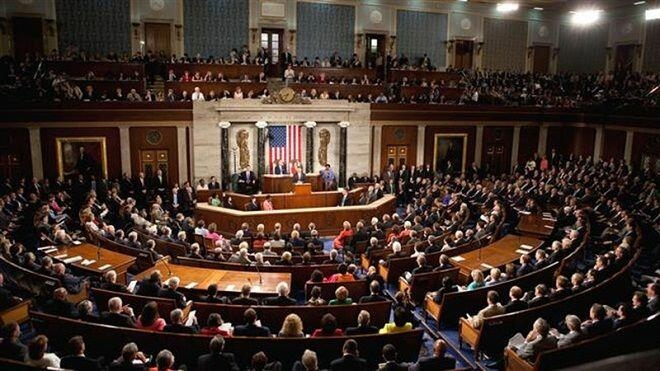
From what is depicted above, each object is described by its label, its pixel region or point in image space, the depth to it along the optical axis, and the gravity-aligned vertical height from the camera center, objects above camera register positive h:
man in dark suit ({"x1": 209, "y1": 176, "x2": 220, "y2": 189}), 17.14 -2.90
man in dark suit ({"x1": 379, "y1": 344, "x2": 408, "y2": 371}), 5.25 -2.72
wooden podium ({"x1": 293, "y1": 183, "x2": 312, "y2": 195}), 16.25 -2.85
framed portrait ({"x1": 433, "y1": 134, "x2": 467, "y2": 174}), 21.81 -2.10
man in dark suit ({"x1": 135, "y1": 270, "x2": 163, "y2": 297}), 7.49 -2.83
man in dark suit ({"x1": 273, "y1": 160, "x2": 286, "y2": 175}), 18.42 -2.50
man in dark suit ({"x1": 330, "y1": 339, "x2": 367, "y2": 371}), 5.26 -2.74
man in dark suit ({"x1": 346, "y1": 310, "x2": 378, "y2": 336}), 6.33 -2.85
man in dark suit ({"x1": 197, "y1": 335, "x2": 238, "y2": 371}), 5.25 -2.74
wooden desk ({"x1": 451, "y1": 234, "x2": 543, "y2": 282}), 9.55 -3.09
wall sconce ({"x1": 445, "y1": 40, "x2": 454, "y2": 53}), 26.25 +3.14
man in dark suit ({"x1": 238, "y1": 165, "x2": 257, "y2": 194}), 17.86 -2.92
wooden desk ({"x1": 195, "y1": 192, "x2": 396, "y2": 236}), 14.66 -3.47
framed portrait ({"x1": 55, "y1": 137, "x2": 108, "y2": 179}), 17.06 -2.03
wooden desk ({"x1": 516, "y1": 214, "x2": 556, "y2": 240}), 12.81 -3.16
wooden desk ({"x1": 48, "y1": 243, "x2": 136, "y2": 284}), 9.09 -3.09
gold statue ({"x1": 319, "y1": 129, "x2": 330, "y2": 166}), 19.52 -1.64
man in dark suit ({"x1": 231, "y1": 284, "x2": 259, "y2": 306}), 7.30 -2.91
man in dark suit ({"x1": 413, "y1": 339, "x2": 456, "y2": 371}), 5.44 -2.81
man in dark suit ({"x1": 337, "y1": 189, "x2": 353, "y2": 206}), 16.31 -3.20
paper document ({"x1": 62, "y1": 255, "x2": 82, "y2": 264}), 9.32 -3.07
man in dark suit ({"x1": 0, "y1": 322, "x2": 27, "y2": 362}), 5.34 -2.70
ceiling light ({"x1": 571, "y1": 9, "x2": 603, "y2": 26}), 20.58 +3.85
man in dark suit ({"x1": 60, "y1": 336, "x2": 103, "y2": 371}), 5.23 -2.77
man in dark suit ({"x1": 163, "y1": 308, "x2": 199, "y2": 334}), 6.15 -2.80
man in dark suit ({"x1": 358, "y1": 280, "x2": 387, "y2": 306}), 7.46 -2.90
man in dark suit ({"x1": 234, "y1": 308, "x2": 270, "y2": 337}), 6.16 -2.82
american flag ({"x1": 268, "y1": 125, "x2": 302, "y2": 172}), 18.84 -1.59
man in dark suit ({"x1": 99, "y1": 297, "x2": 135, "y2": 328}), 6.29 -2.76
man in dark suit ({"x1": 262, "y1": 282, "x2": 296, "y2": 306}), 7.42 -2.94
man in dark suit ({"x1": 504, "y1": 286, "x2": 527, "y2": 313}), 7.20 -2.86
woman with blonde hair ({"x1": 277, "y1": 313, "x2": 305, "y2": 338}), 6.10 -2.78
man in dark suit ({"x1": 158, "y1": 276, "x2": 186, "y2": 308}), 7.30 -2.86
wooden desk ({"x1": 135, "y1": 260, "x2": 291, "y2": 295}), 8.17 -3.12
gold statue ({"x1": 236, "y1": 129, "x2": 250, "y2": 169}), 18.58 -1.78
